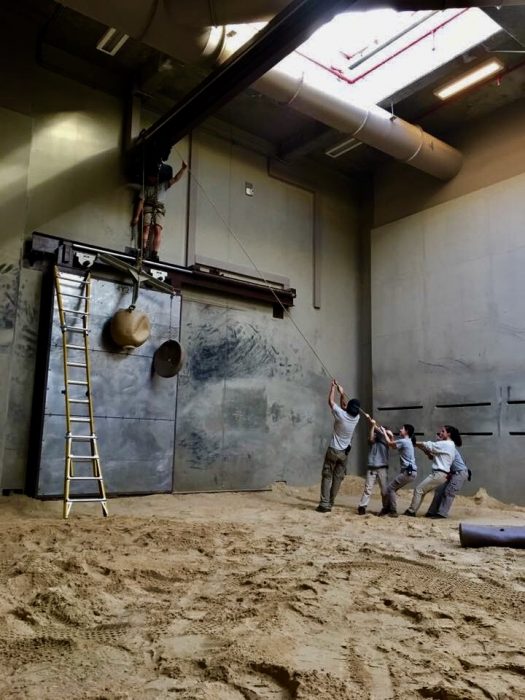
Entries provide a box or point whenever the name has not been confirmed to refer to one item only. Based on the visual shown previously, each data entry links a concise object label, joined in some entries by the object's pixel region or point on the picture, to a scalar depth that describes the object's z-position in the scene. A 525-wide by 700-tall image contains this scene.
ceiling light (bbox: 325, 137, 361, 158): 9.53
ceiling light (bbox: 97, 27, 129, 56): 7.11
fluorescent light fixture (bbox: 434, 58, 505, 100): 8.00
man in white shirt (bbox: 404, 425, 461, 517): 6.84
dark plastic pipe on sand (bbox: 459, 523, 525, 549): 4.21
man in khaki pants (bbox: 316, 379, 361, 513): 7.17
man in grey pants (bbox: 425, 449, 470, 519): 6.79
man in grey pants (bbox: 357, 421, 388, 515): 6.89
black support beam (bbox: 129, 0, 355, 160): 5.41
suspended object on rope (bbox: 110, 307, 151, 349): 7.40
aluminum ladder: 6.70
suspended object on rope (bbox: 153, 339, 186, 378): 7.88
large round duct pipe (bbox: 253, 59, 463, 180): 7.36
